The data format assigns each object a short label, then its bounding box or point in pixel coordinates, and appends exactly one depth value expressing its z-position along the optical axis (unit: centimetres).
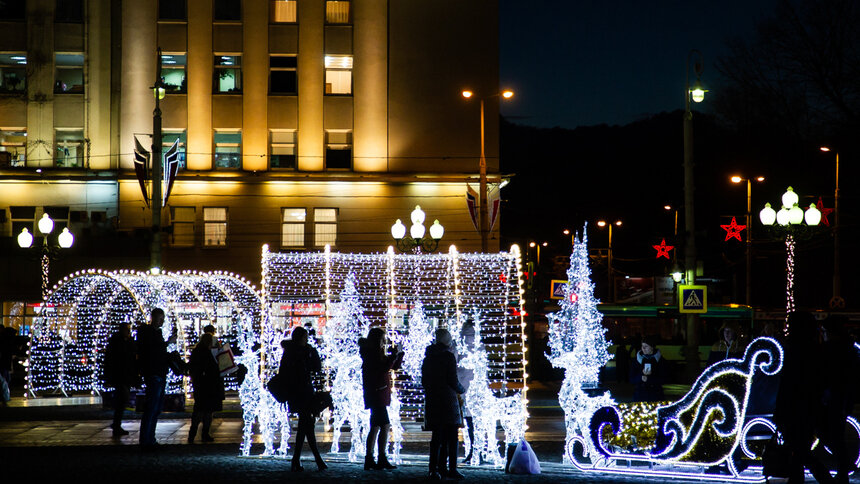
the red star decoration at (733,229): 3803
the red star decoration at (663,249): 5262
